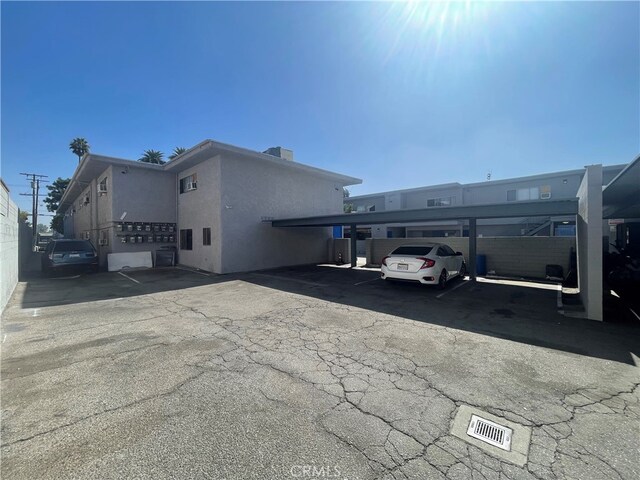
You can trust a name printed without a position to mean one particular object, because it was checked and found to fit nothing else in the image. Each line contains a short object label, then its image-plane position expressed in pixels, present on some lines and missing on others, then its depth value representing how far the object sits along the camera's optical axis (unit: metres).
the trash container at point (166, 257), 15.61
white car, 8.66
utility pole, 40.72
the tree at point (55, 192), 46.69
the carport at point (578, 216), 5.73
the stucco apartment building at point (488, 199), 19.98
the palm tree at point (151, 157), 35.81
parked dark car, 11.69
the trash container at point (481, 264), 12.76
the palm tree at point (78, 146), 42.00
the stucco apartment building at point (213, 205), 12.83
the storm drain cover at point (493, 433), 2.29
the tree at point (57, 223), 49.23
